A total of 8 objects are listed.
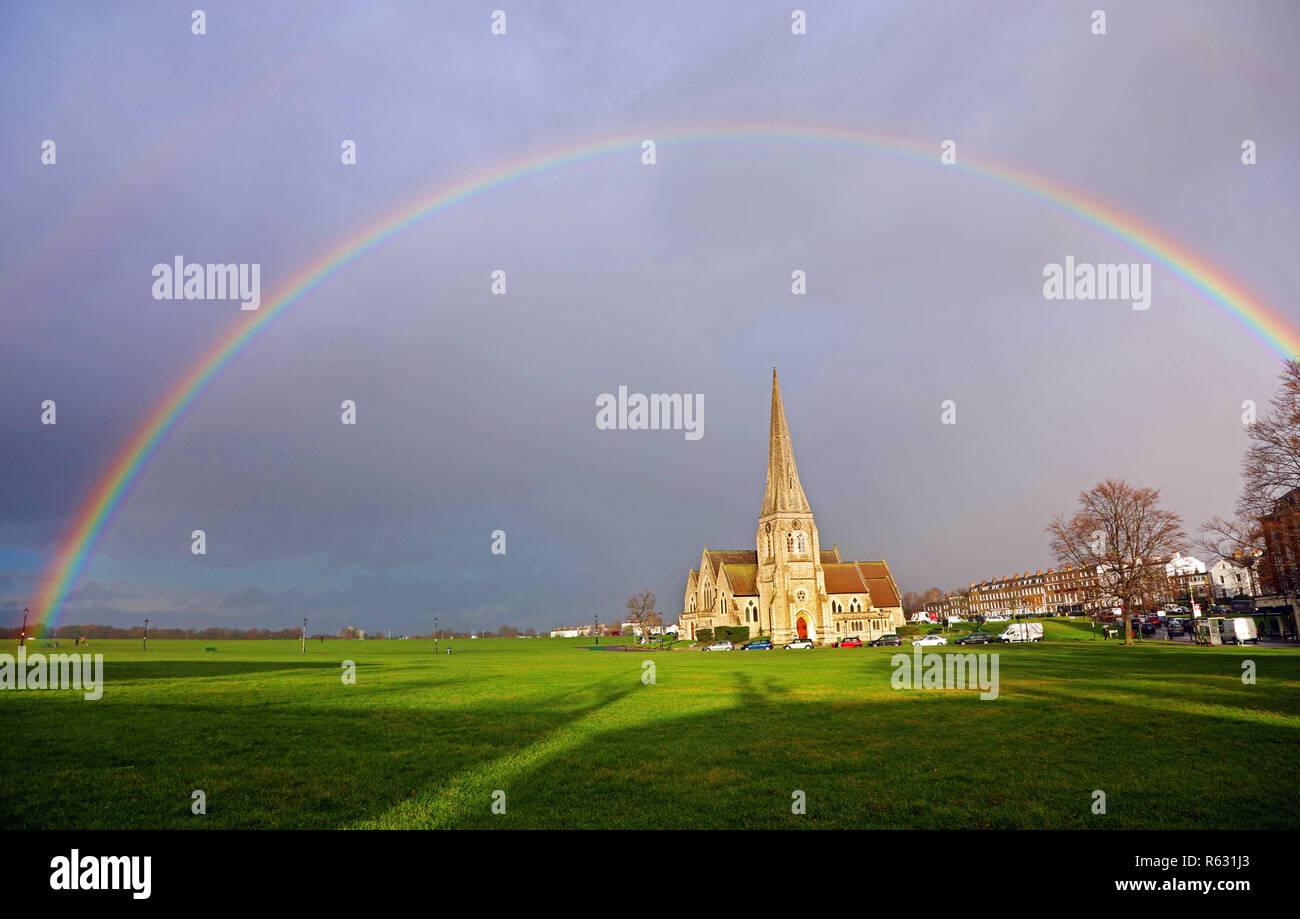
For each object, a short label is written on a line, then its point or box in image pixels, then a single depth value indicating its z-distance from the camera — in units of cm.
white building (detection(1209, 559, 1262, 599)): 13875
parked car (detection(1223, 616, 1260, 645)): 5919
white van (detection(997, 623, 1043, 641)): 7607
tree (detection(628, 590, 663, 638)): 13202
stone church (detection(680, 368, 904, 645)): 10225
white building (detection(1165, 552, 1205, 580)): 18001
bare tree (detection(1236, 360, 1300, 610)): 3869
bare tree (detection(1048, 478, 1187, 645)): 6169
